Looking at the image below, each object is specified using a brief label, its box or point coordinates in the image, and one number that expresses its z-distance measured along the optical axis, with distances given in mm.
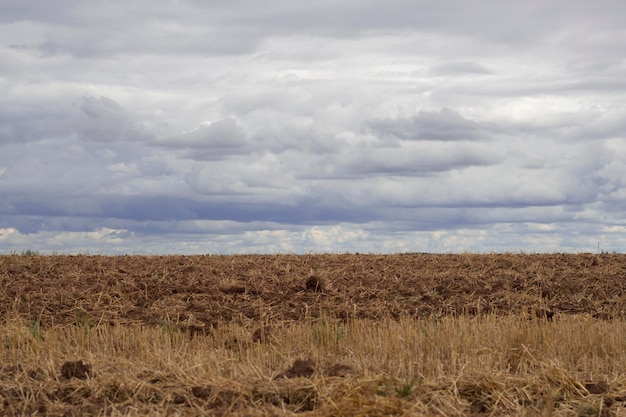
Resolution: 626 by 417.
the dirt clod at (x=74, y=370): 8961
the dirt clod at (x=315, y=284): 16953
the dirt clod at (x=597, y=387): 8930
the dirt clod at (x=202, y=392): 8336
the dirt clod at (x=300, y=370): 8867
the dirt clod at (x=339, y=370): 8875
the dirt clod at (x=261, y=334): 12262
